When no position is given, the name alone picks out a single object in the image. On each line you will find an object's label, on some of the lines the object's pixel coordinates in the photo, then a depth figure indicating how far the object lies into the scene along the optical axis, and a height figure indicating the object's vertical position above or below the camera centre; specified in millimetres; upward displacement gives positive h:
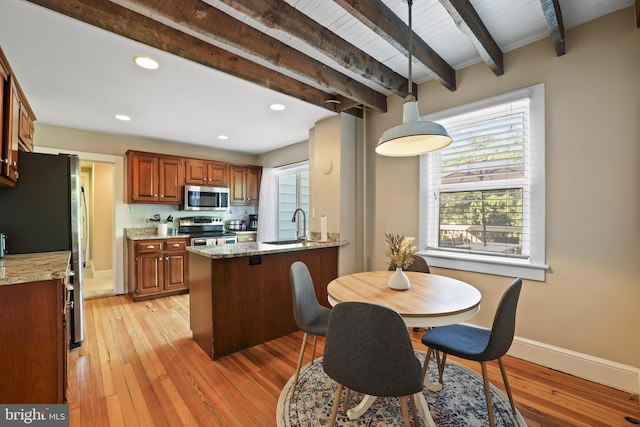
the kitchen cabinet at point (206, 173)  4688 +670
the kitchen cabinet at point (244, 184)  5227 +526
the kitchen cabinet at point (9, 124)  1908 +664
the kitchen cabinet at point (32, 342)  1475 -713
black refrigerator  2285 +0
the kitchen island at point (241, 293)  2422 -763
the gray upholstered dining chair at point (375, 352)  1164 -598
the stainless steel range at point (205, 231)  4477 -337
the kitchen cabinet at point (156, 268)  3951 -821
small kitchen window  5078 +301
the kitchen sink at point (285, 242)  3205 -369
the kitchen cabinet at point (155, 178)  4180 +519
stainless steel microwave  4613 +231
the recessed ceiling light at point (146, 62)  2176 +1187
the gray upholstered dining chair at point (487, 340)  1438 -762
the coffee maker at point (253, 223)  5617 -233
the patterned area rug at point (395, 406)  1624 -1215
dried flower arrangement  1817 -259
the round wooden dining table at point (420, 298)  1396 -498
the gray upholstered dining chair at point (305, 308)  1843 -684
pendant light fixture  1654 +475
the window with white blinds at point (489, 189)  2244 +195
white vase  1773 -450
